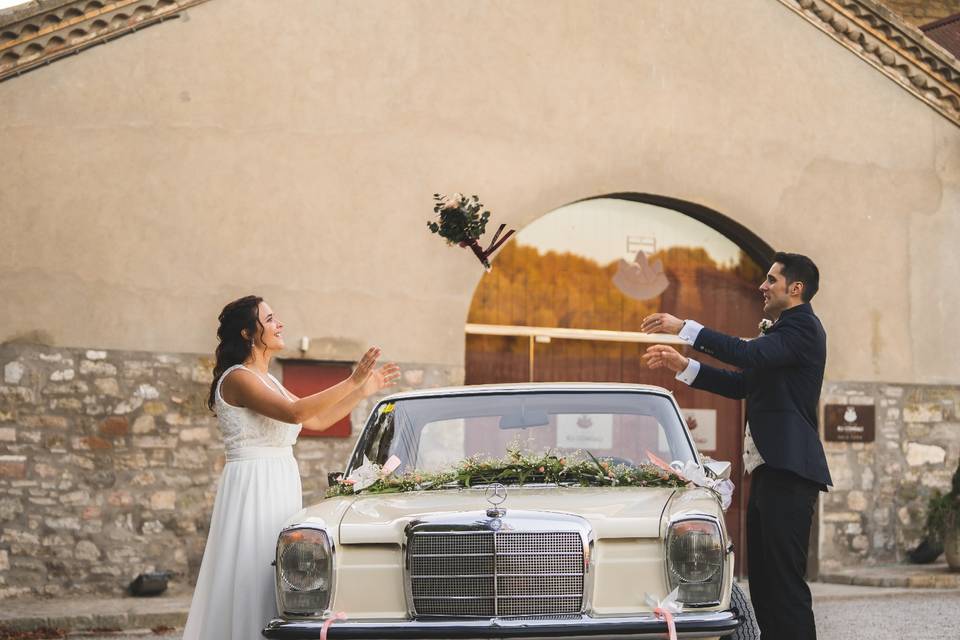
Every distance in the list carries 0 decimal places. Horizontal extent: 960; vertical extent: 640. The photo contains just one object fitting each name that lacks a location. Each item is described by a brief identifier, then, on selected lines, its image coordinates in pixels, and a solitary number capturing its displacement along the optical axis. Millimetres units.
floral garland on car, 5719
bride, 5719
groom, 5789
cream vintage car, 4840
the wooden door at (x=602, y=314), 12461
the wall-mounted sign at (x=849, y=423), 13352
